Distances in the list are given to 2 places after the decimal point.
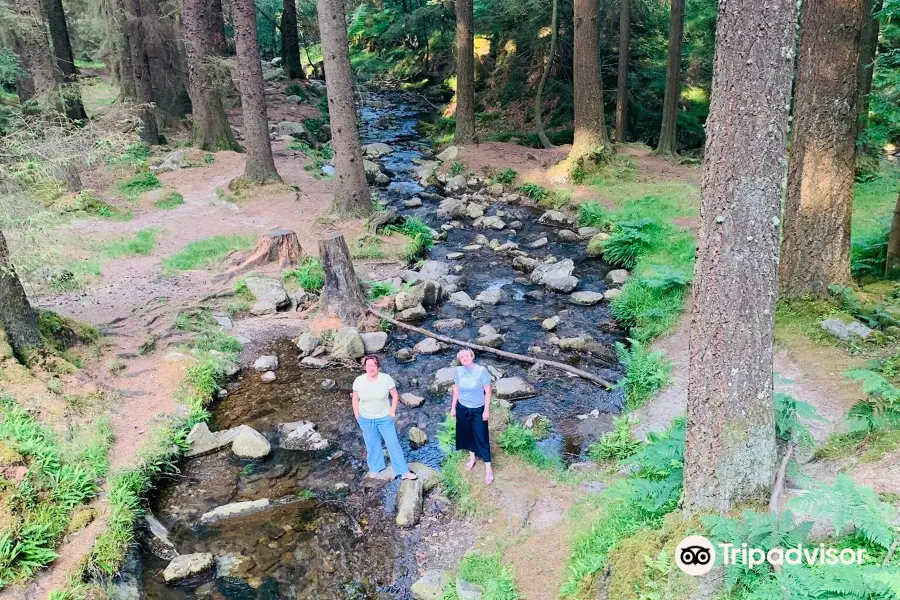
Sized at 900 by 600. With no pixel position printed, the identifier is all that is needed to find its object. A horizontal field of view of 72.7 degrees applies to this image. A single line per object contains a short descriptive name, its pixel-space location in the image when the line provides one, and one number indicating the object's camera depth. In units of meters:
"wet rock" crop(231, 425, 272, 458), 7.65
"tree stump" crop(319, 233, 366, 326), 10.74
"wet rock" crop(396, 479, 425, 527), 6.45
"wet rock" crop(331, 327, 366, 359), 9.98
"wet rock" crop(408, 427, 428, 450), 7.84
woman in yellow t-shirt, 6.86
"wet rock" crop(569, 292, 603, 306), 11.62
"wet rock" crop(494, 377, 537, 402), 8.73
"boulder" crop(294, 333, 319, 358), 10.09
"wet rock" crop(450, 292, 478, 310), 11.70
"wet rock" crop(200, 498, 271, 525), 6.64
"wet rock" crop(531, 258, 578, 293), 12.20
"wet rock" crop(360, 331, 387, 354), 10.28
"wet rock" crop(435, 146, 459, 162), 21.46
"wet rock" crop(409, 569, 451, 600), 5.47
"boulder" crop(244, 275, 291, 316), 11.27
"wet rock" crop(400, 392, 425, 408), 8.66
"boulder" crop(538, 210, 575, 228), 16.14
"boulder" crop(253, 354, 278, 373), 9.68
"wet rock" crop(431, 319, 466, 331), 10.81
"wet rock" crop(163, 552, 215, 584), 5.80
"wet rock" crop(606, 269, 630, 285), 12.28
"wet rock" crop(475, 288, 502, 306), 11.84
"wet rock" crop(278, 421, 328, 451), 7.86
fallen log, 8.98
